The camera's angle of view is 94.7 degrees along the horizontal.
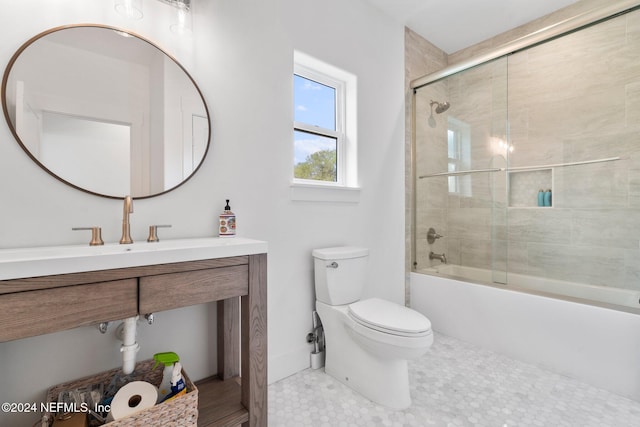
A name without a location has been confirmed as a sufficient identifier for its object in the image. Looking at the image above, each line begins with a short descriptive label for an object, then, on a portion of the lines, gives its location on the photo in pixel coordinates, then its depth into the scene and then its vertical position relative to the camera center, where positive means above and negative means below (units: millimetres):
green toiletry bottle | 1156 -624
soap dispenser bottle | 1459 -50
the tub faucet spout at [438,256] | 2627 -378
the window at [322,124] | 2010 +654
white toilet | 1424 -602
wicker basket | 960 -666
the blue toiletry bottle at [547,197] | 2416 +133
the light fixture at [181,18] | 1358 +926
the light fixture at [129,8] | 1244 +886
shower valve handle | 2667 -193
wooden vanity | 791 -278
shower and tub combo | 1770 +120
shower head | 2556 +941
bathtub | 1603 -698
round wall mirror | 1104 +438
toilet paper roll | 983 -642
